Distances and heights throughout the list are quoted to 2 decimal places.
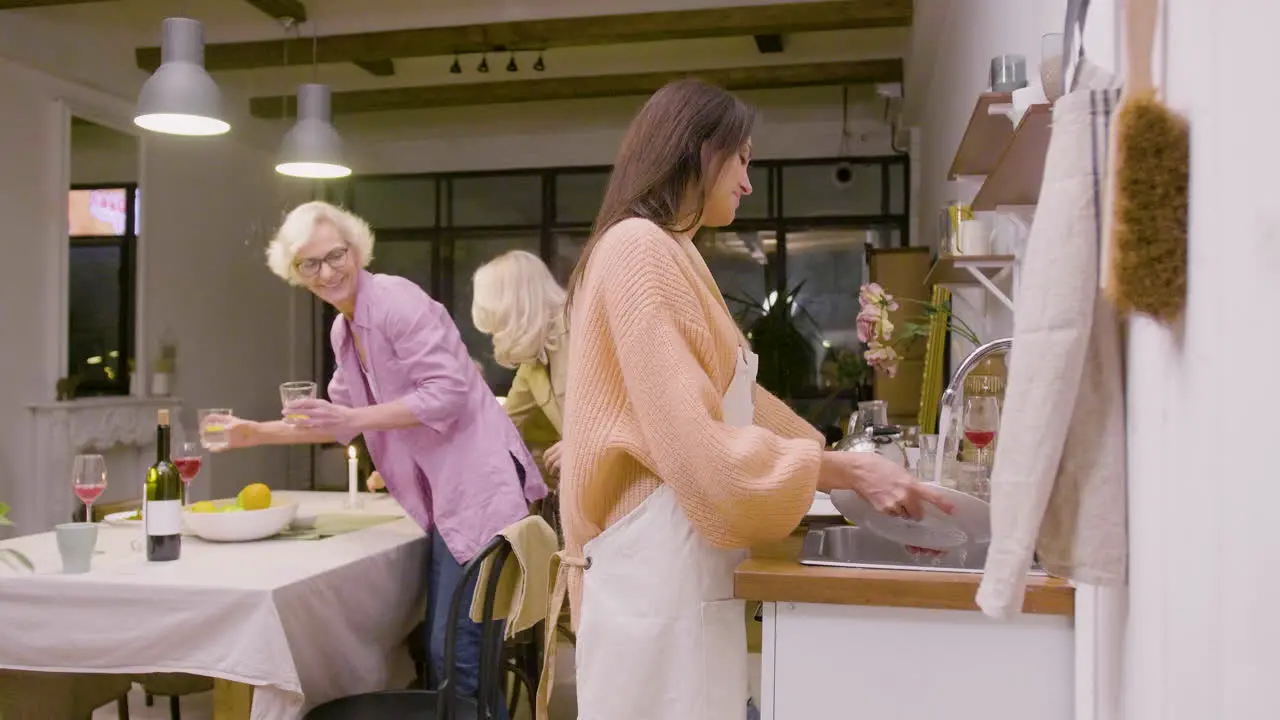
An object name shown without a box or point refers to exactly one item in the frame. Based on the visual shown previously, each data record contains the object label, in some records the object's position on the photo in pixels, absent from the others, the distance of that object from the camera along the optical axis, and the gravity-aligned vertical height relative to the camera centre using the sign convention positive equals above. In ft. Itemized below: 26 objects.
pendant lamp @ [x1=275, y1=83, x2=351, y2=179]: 14.39 +2.78
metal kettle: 7.84 -0.61
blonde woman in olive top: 11.34 +0.33
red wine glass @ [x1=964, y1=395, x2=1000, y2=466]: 6.81 -0.38
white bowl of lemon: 8.73 -1.34
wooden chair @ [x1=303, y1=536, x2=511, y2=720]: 7.36 -2.39
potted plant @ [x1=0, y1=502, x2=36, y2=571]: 7.00 -1.46
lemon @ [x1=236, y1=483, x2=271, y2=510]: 9.08 -1.22
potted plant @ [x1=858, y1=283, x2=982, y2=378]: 10.91 +0.32
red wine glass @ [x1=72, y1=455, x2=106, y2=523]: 8.09 -0.94
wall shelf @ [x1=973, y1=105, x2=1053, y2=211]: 5.85 +1.19
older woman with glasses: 8.51 -0.49
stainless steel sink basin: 5.66 -1.05
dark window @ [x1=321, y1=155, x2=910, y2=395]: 27.71 +3.33
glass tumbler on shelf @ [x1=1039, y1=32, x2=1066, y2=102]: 5.91 +1.60
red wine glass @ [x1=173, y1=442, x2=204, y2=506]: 8.55 -0.85
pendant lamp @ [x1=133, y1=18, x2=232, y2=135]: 11.37 +2.74
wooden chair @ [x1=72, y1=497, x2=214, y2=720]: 10.16 -3.12
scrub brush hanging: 2.35 +0.33
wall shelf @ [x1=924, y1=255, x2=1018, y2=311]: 9.56 +0.85
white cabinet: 4.56 -1.28
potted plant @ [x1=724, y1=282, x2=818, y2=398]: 24.06 +0.20
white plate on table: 10.00 -1.55
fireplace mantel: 19.51 -1.66
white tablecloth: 6.90 -1.75
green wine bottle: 7.77 -1.12
